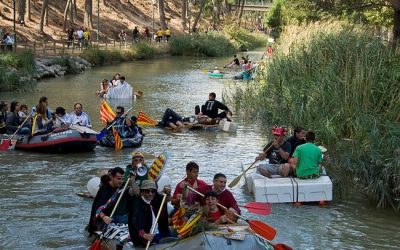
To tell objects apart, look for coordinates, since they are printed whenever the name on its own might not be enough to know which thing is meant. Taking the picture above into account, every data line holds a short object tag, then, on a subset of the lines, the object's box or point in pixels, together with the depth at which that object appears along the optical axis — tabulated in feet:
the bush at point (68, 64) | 126.82
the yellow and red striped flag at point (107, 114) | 61.52
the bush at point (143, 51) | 160.15
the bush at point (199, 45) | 184.38
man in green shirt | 40.96
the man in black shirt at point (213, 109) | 69.51
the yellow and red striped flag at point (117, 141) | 58.49
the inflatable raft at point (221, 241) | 27.53
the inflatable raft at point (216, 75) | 123.65
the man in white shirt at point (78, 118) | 58.52
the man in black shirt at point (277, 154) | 42.68
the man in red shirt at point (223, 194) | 31.73
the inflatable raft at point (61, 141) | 55.77
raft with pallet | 41.27
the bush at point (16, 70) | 94.58
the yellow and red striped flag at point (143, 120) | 69.10
